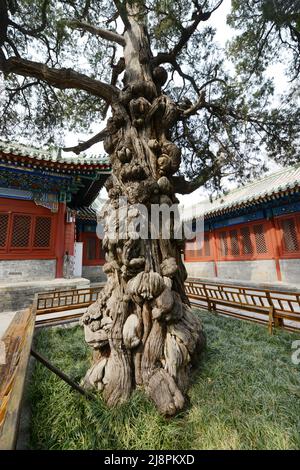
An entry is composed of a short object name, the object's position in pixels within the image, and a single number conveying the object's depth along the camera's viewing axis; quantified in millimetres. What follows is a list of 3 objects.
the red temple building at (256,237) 8516
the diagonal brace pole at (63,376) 1974
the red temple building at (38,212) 6531
